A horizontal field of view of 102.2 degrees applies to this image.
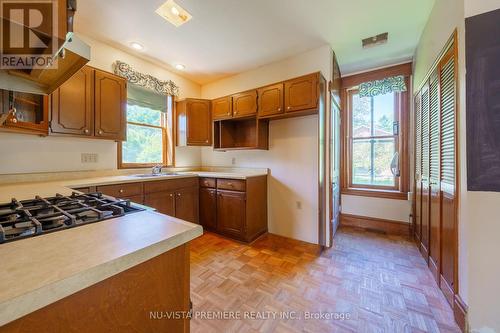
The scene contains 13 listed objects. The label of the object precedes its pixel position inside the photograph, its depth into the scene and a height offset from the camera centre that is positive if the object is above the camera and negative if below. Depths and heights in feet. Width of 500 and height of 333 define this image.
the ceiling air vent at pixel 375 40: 8.11 +5.21
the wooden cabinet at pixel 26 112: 4.67 +1.49
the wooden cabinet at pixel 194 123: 10.91 +2.38
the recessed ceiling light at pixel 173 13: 6.42 +5.11
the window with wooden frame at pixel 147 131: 9.63 +1.86
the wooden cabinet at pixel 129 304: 1.50 -1.24
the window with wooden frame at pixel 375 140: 10.35 +1.41
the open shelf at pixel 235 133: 10.97 +1.83
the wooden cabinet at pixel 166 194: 7.39 -1.18
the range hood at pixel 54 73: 2.84 +1.56
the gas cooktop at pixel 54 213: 2.24 -0.67
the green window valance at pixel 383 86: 10.04 +4.10
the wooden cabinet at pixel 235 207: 9.04 -1.95
